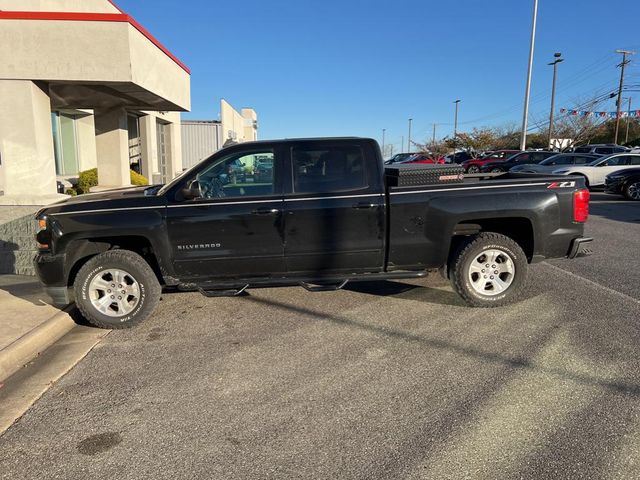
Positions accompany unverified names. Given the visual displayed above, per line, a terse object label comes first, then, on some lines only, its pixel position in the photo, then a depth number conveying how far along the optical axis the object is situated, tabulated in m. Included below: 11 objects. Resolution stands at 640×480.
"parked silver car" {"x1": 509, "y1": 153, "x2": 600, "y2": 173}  19.25
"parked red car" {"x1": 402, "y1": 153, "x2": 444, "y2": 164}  30.06
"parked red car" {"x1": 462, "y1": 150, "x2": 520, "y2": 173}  27.27
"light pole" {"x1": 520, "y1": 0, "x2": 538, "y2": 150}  29.92
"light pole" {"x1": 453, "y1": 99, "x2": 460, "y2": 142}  79.31
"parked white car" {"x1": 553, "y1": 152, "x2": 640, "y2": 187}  18.28
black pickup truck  4.88
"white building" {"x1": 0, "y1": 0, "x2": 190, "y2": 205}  7.82
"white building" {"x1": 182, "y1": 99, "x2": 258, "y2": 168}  32.44
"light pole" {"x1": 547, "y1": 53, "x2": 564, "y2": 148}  41.74
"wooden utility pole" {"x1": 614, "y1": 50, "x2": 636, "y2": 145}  45.00
